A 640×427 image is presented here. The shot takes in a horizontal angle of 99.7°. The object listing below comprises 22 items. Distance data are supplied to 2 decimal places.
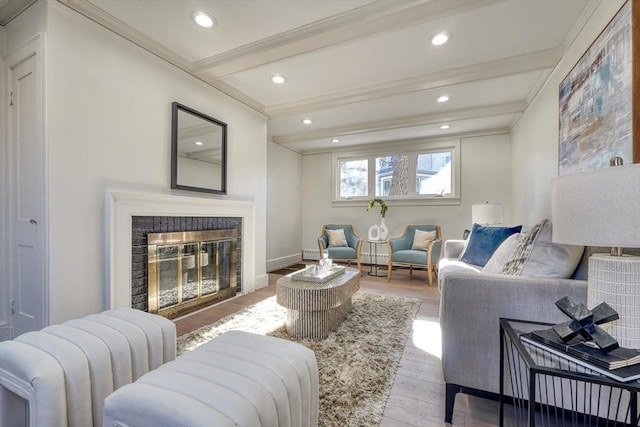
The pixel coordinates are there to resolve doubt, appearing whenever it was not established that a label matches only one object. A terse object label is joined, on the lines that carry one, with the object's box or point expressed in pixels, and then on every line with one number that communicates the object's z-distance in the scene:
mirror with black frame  2.62
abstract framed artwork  1.39
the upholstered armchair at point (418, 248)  3.98
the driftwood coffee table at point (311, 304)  2.10
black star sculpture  0.82
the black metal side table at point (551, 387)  0.82
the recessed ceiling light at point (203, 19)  2.05
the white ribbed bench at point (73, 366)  0.94
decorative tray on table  2.33
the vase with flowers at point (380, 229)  4.66
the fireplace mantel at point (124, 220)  2.07
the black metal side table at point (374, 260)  4.53
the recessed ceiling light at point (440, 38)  2.23
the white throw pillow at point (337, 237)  4.76
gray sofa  1.20
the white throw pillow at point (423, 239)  4.32
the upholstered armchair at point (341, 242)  4.43
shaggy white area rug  1.40
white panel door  1.85
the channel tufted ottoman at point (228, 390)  0.74
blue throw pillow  2.69
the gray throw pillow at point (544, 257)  1.35
